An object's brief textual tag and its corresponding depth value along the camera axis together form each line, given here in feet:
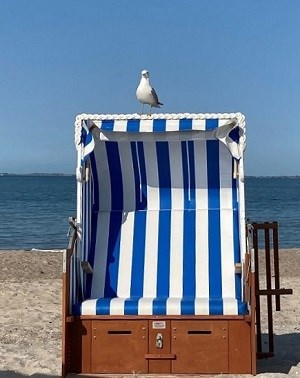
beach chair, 16.69
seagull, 19.26
